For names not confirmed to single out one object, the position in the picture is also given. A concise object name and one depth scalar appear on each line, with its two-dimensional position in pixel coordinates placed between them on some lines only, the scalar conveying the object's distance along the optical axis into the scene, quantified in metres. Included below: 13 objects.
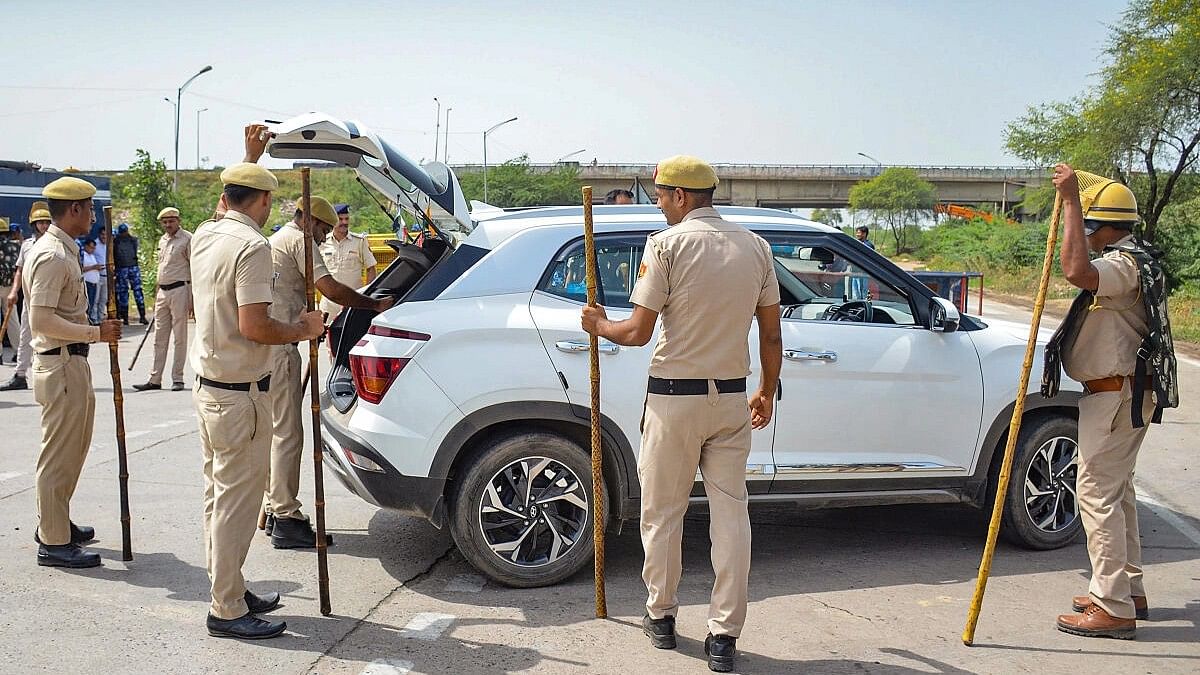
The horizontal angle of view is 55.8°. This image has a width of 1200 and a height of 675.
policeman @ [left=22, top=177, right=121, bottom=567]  5.76
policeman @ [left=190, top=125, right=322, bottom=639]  4.75
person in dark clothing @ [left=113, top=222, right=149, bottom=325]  19.45
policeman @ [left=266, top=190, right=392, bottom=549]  6.21
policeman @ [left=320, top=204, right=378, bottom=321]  12.96
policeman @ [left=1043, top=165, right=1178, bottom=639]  5.05
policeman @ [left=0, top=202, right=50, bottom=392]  12.05
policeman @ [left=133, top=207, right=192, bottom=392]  12.30
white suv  5.45
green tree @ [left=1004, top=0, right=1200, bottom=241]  30.43
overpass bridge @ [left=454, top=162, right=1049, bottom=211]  72.31
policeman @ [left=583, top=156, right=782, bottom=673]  4.59
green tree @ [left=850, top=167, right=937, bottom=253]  86.06
